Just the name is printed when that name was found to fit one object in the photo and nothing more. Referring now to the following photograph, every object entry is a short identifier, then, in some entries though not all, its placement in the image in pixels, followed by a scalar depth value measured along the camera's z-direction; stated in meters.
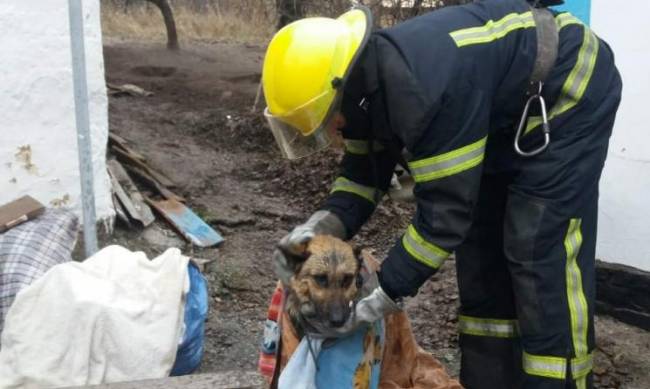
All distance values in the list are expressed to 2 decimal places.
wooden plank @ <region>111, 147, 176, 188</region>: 6.64
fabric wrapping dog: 3.10
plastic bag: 3.81
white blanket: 3.45
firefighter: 2.77
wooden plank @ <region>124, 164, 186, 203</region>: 6.39
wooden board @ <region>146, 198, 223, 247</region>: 5.81
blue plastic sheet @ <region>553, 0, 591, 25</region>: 4.55
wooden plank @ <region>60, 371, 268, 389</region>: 2.80
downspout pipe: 4.16
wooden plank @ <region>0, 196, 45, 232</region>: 4.23
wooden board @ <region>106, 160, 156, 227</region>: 5.69
